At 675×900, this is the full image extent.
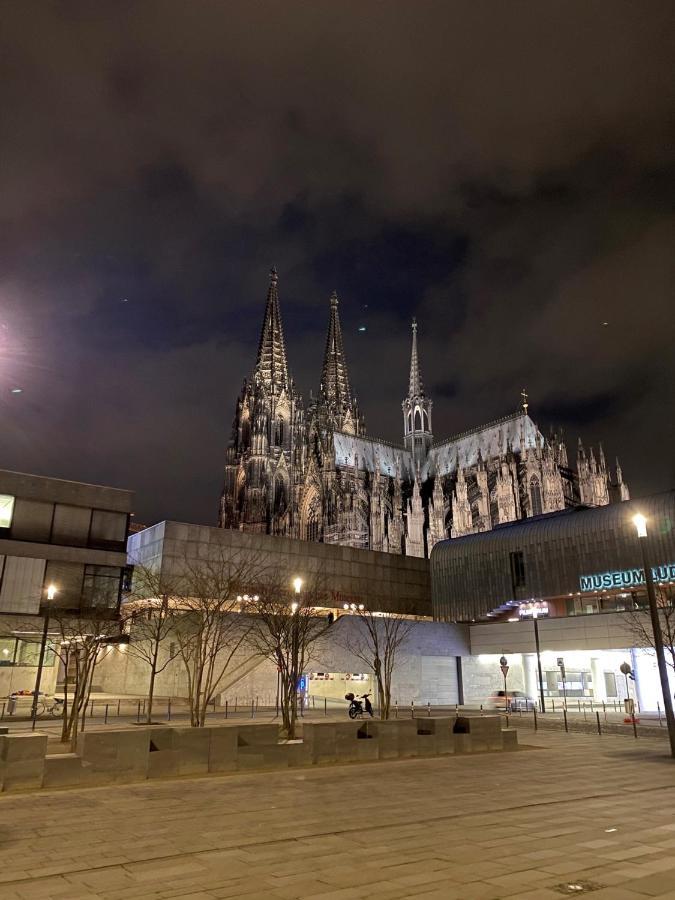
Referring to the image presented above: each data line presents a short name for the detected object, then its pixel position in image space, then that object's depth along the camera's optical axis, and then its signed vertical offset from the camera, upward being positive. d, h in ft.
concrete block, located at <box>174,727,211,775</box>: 42.32 -4.82
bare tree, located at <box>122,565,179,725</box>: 124.98 +13.27
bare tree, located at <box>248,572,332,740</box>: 63.05 +7.99
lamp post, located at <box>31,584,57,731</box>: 77.36 +3.89
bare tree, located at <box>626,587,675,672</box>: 119.85 +10.06
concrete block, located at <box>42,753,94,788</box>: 37.14 -5.53
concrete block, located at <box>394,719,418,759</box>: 52.27 -5.02
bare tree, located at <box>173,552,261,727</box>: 118.02 +14.94
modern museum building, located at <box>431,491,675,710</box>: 133.08 +17.87
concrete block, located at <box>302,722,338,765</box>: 47.83 -4.73
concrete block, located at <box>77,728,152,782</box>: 39.01 -4.63
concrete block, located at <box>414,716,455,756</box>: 53.57 -4.84
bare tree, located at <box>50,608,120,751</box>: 57.41 +4.66
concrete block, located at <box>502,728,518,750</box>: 57.16 -5.56
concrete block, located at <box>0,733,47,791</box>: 35.99 -4.73
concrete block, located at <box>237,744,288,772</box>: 44.37 -5.56
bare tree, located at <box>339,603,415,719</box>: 139.44 +8.42
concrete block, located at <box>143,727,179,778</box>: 41.10 -4.88
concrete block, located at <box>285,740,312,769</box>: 46.65 -5.55
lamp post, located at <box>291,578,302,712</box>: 62.98 +1.44
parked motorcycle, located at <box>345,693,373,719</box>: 93.50 -4.68
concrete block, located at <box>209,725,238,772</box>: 43.34 -4.89
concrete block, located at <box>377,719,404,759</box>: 51.41 -4.97
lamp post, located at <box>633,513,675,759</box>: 50.31 +2.21
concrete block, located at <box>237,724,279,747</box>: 45.91 -4.14
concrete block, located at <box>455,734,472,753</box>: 54.85 -5.64
